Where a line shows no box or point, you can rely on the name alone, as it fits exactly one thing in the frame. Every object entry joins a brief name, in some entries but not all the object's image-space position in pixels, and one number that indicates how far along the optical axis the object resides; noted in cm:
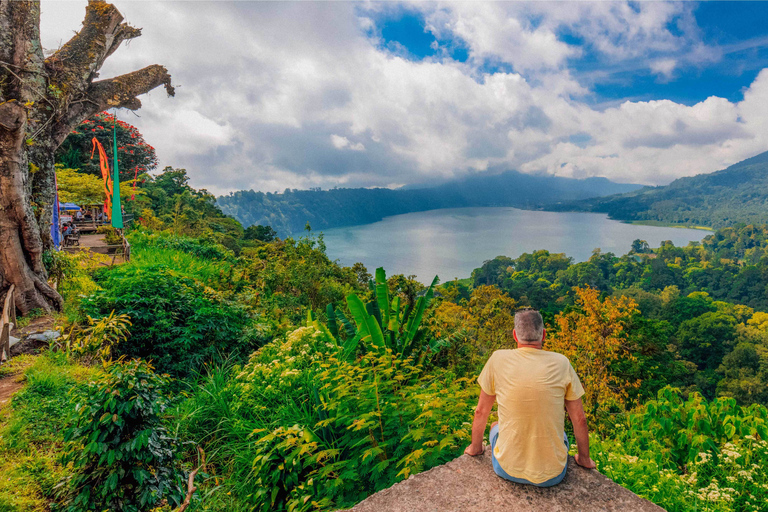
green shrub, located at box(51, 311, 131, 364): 443
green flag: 1058
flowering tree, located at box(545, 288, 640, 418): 1141
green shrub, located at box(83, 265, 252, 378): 595
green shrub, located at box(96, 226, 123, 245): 1269
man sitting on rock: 216
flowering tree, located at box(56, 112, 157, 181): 2045
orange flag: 1174
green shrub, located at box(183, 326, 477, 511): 286
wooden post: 504
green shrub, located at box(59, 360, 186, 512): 242
